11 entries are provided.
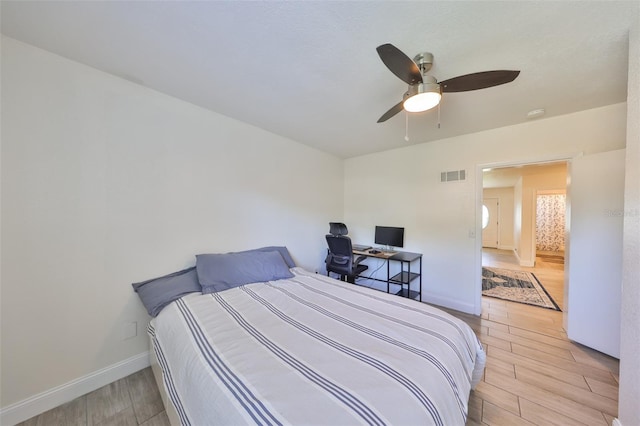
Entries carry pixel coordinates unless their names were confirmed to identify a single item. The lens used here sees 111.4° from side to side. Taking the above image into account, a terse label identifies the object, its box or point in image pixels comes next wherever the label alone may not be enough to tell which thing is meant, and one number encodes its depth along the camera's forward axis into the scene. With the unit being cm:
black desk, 321
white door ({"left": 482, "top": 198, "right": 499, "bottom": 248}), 783
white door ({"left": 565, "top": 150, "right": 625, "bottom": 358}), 213
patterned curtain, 667
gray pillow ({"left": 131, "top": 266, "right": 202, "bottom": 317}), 180
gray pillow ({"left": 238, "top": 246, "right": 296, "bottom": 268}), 294
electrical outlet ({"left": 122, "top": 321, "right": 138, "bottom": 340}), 189
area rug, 346
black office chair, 320
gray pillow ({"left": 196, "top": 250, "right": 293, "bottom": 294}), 210
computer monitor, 363
